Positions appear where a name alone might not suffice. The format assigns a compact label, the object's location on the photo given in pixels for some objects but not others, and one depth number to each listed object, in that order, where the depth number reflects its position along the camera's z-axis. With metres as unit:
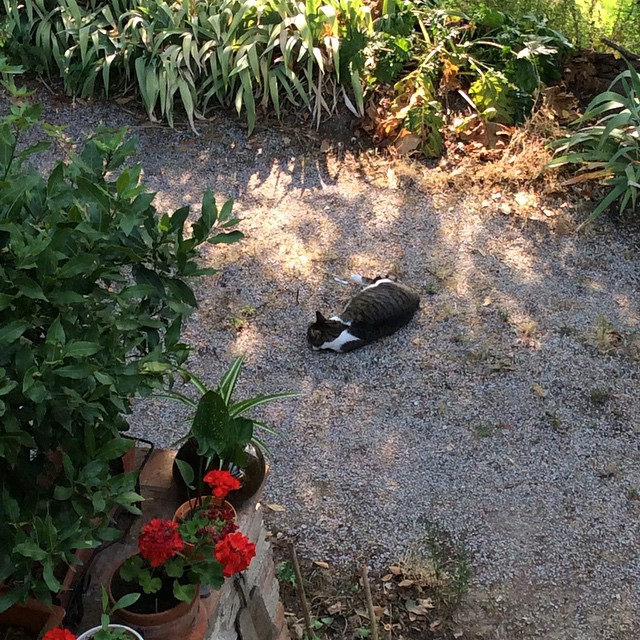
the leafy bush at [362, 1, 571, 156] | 5.32
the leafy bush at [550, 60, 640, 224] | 4.82
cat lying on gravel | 4.07
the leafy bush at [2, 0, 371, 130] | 5.48
